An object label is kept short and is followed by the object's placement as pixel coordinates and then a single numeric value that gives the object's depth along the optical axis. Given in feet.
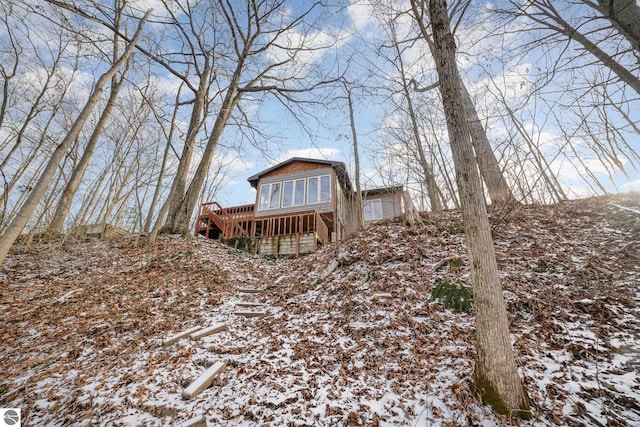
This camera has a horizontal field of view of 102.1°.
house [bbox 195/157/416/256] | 35.73
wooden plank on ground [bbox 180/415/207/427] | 7.54
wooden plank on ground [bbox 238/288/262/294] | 20.86
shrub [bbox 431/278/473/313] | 13.03
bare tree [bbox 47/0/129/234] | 27.89
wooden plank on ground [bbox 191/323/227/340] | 13.19
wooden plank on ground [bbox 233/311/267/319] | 16.35
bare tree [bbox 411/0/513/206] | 26.35
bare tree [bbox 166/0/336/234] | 27.96
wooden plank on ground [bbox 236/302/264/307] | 17.93
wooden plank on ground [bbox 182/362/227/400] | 9.16
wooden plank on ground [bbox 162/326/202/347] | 12.65
